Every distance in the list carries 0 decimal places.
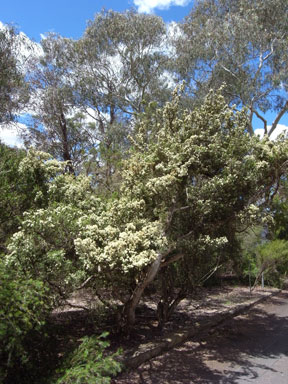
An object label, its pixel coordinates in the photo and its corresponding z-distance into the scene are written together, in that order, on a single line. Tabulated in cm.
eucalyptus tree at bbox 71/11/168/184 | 2142
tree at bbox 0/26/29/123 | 1038
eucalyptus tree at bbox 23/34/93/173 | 2039
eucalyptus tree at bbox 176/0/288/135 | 1831
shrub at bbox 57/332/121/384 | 371
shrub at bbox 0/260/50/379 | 346
